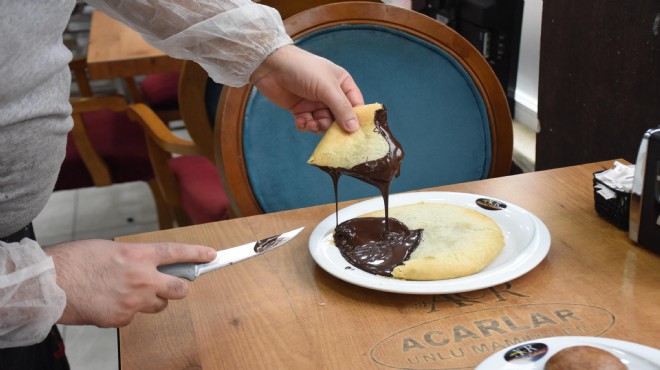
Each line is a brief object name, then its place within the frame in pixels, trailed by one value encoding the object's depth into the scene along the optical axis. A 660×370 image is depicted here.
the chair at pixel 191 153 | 2.26
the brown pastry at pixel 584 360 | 0.71
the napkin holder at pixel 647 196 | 1.02
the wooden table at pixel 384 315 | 0.89
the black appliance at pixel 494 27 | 2.45
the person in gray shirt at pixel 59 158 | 0.83
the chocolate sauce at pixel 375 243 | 1.04
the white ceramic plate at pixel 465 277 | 0.97
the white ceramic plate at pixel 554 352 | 0.75
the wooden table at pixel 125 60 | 2.72
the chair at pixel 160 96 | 3.51
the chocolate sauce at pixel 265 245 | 1.02
